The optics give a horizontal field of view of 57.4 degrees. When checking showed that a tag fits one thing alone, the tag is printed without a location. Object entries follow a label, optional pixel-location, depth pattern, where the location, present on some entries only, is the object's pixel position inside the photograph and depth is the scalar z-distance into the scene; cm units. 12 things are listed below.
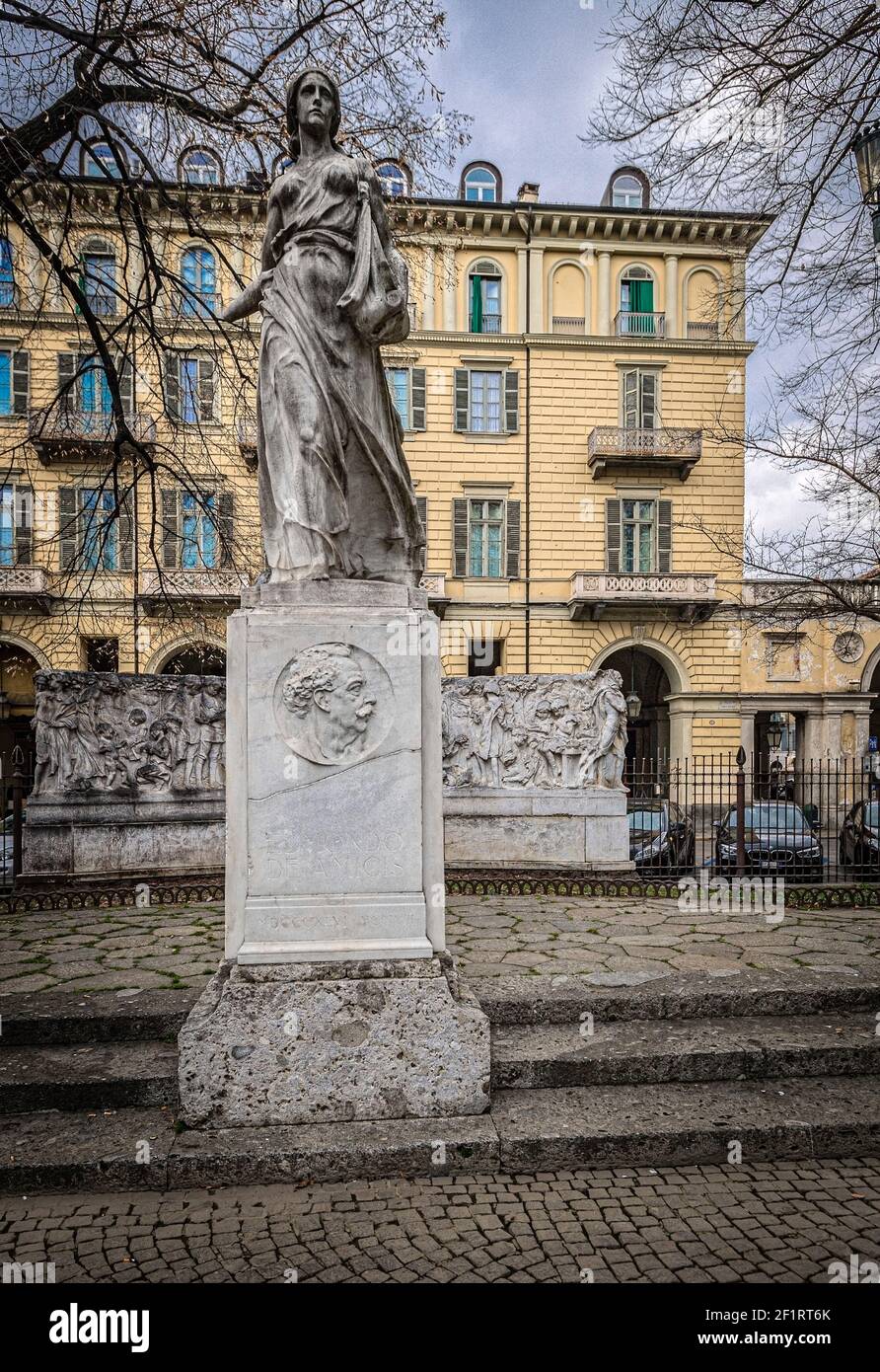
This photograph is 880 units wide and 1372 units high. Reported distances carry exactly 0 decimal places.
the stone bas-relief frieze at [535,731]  920
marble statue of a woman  358
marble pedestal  319
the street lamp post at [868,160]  492
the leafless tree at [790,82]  473
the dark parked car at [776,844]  944
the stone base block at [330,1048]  316
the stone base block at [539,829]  903
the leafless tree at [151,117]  621
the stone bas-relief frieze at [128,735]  874
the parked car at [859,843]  911
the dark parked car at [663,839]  945
